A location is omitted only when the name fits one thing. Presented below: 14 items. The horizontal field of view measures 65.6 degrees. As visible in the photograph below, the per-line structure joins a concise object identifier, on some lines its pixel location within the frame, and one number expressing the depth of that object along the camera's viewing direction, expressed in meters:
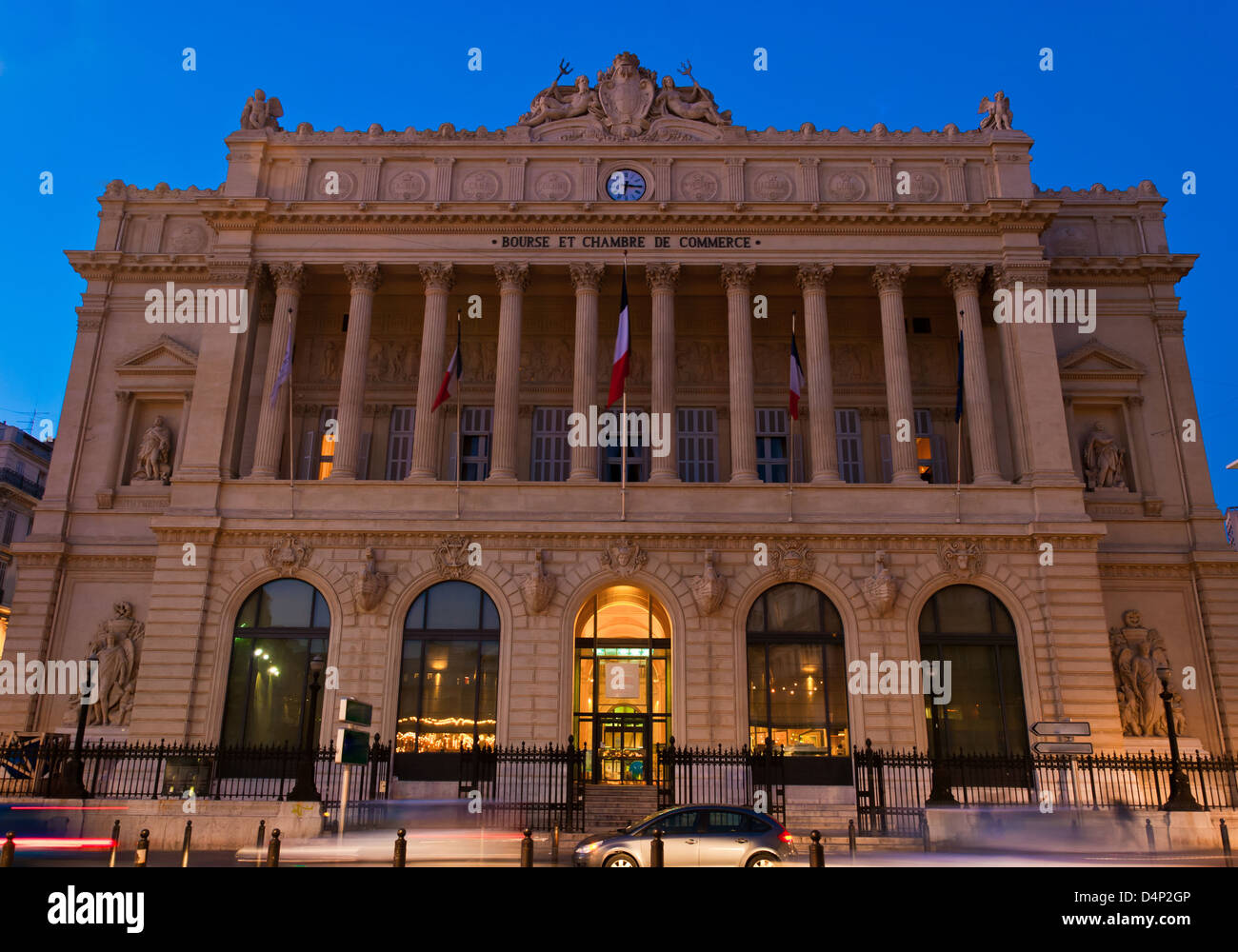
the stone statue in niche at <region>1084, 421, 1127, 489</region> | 35.84
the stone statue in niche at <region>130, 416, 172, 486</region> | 36.41
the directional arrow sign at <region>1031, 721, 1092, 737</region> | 26.70
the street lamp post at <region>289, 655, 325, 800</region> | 22.47
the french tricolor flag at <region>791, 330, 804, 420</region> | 31.28
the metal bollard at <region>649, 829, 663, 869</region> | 14.70
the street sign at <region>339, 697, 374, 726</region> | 20.11
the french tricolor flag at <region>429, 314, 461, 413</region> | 31.70
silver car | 16.53
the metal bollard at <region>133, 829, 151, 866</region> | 13.97
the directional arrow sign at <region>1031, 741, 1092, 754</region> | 25.38
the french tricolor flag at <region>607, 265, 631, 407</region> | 30.94
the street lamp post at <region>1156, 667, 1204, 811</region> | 23.61
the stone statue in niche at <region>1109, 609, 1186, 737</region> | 31.84
